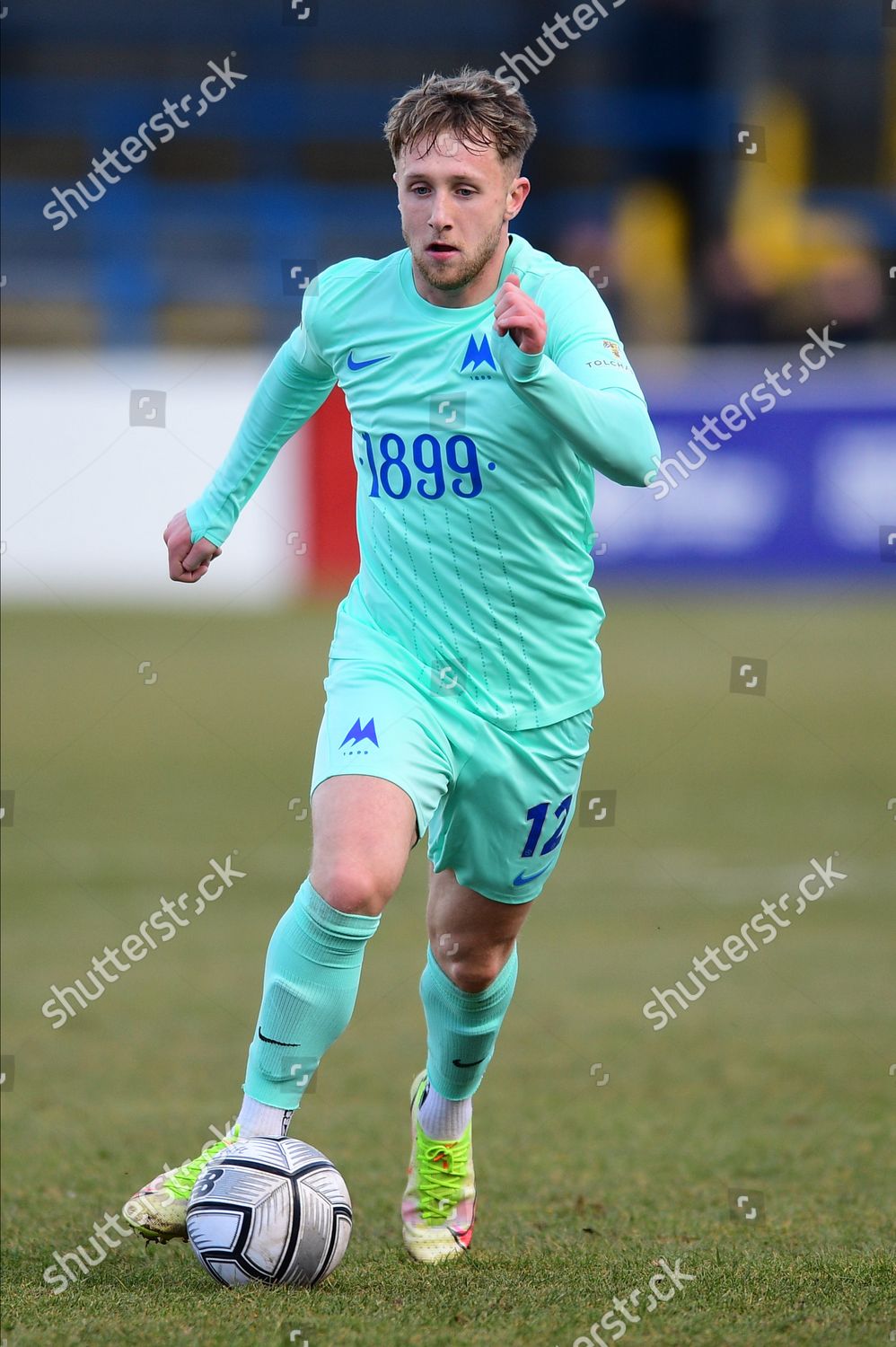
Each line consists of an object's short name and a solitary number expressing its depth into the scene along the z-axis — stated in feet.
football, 22.24
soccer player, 22.98
